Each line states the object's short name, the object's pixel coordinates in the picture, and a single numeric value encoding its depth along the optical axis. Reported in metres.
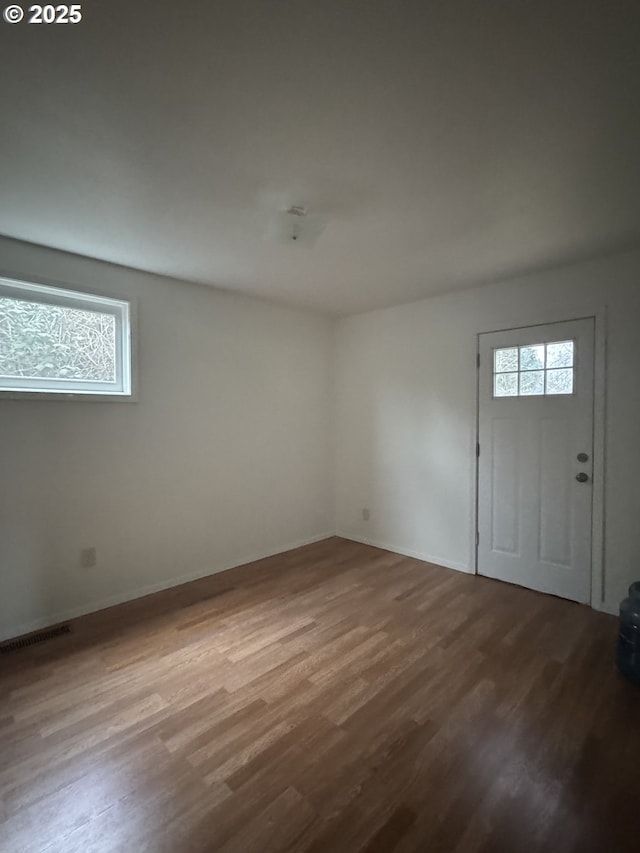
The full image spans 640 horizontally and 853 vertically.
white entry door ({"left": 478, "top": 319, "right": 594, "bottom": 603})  2.81
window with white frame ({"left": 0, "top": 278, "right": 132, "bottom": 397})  2.48
